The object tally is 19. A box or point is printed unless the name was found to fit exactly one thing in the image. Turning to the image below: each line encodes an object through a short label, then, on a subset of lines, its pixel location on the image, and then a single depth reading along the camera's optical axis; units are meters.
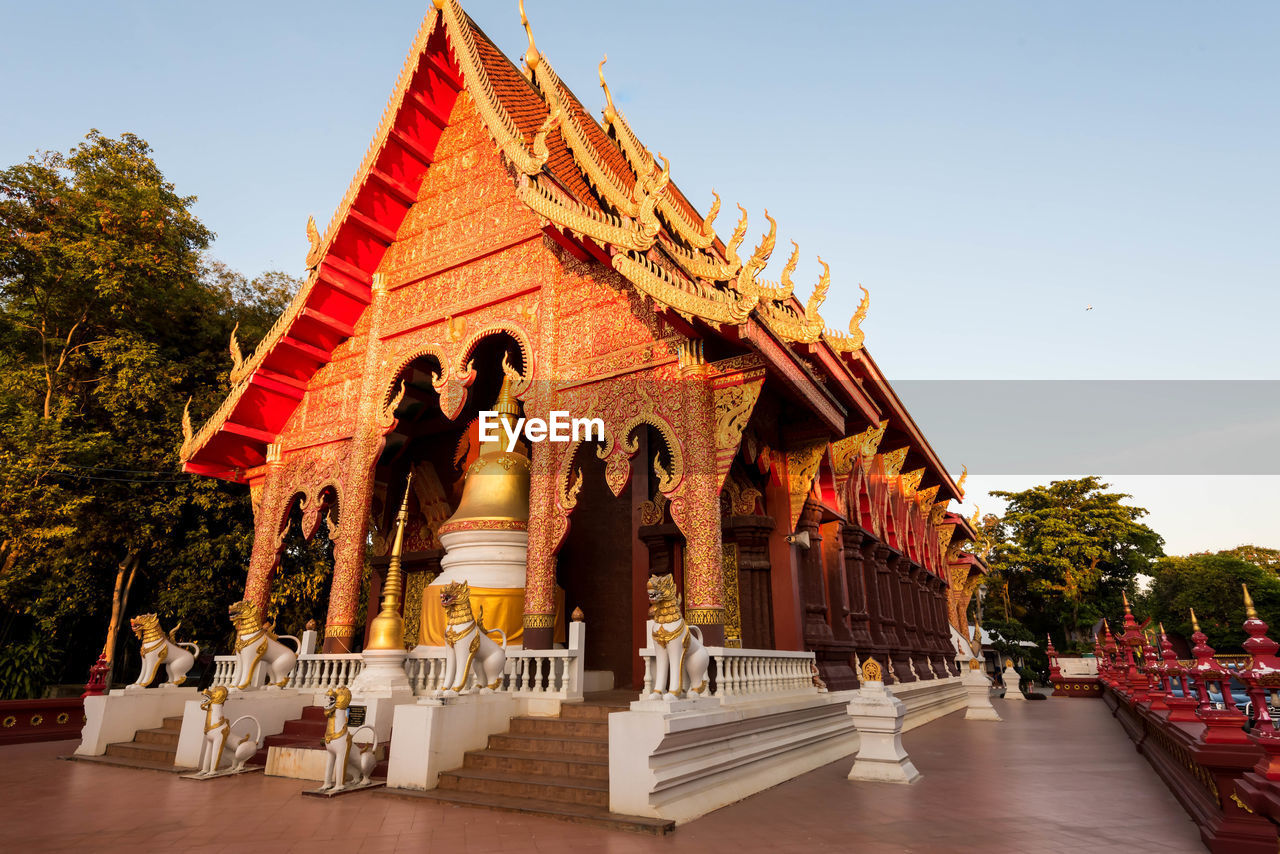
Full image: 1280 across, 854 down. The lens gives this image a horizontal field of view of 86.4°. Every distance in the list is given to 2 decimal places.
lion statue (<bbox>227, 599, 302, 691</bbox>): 6.80
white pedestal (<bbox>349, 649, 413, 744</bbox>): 5.60
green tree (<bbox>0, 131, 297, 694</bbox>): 10.99
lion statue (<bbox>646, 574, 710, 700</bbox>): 4.40
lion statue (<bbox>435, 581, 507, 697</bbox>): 5.18
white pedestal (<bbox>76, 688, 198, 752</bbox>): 6.93
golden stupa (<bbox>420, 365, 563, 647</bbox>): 7.04
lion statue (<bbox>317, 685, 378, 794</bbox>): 4.89
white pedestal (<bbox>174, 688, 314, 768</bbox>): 6.14
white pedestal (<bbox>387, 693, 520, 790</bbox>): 4.79
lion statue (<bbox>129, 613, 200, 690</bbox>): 7.19
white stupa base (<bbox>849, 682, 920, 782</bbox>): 5.30
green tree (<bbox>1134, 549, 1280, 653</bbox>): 33.16
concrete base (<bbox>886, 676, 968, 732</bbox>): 9.94
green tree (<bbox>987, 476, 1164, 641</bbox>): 28.33
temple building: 6.00
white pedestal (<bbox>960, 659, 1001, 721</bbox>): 10.97
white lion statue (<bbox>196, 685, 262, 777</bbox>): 5.71
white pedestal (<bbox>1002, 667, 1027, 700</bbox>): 17.36
